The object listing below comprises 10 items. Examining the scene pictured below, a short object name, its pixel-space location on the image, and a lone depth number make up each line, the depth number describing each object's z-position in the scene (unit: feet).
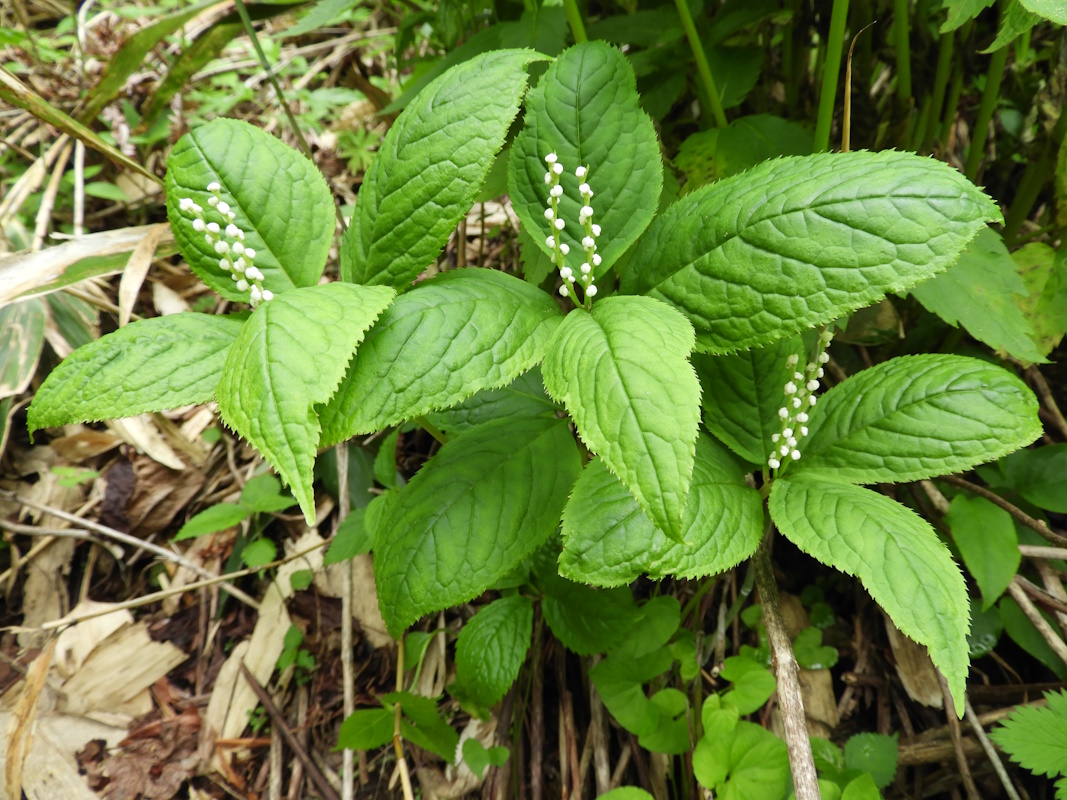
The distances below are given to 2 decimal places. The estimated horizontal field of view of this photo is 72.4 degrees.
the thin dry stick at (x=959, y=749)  1.12
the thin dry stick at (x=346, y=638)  1.31
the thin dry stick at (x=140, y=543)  1.67
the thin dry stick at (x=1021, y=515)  1.17
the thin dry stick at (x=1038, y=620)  1.15
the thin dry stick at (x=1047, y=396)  1.35
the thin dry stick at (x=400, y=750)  1.18
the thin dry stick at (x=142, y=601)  1.41
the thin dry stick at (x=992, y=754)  1.08
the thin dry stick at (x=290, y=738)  1.44
